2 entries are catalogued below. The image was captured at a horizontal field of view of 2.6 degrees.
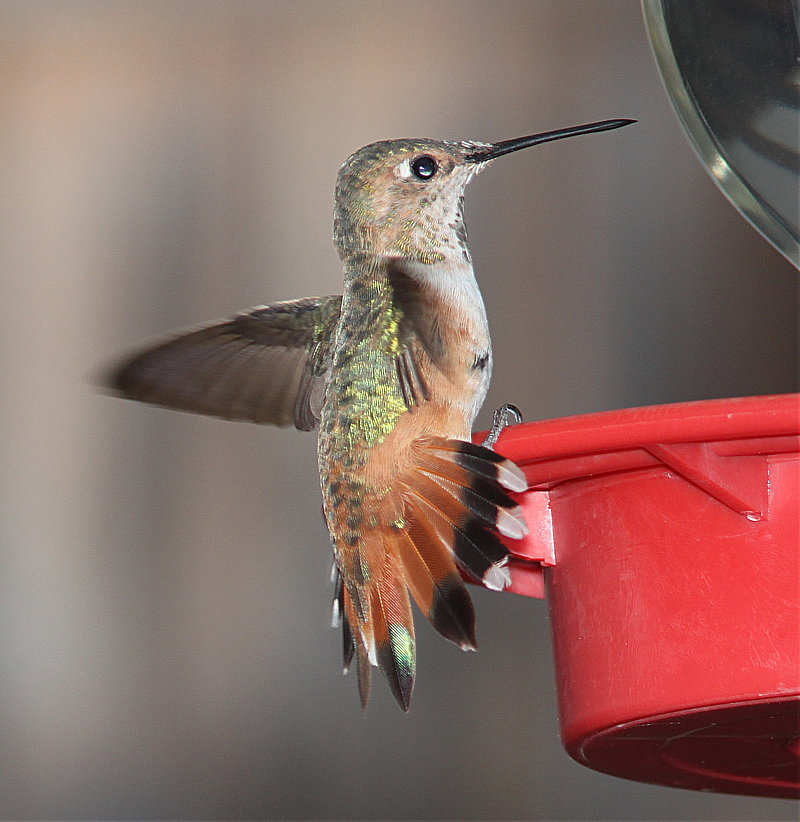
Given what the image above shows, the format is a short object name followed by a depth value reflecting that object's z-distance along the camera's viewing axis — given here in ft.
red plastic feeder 6.67
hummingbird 6.75
